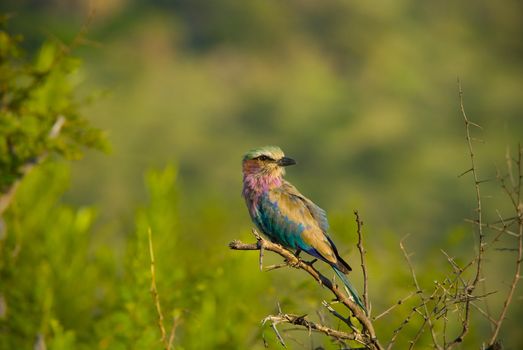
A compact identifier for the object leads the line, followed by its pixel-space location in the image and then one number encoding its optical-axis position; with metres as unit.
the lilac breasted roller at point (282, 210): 11.95
